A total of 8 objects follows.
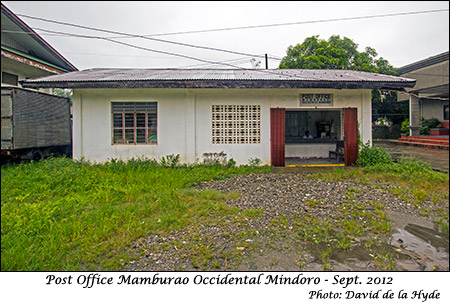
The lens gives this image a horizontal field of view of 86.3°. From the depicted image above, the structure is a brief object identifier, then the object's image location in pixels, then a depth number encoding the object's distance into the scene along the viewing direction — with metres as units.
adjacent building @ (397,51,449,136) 12.93
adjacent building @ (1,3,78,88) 8.39
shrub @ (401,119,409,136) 16.06
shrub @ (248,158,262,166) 7.54
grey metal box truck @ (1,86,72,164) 7.05
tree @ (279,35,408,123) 12.26
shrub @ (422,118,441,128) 14.59
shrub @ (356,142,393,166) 7.15
